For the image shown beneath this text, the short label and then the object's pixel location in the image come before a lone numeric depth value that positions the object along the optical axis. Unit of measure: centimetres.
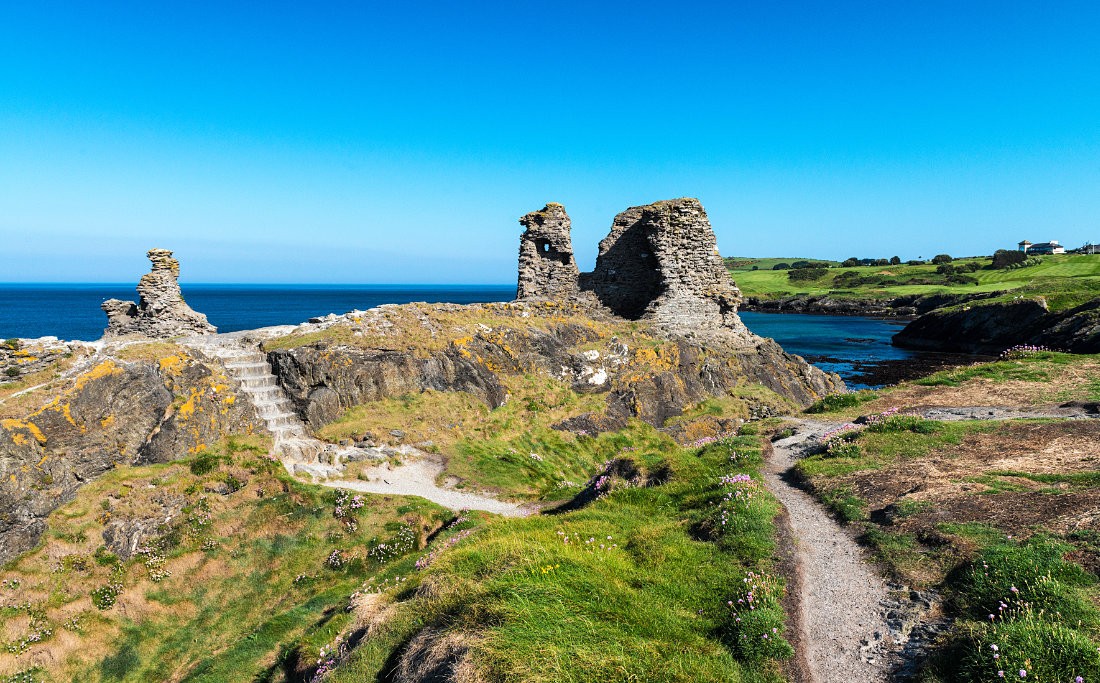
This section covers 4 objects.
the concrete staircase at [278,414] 1961
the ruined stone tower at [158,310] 2917
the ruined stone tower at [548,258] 3566
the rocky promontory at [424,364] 1609
